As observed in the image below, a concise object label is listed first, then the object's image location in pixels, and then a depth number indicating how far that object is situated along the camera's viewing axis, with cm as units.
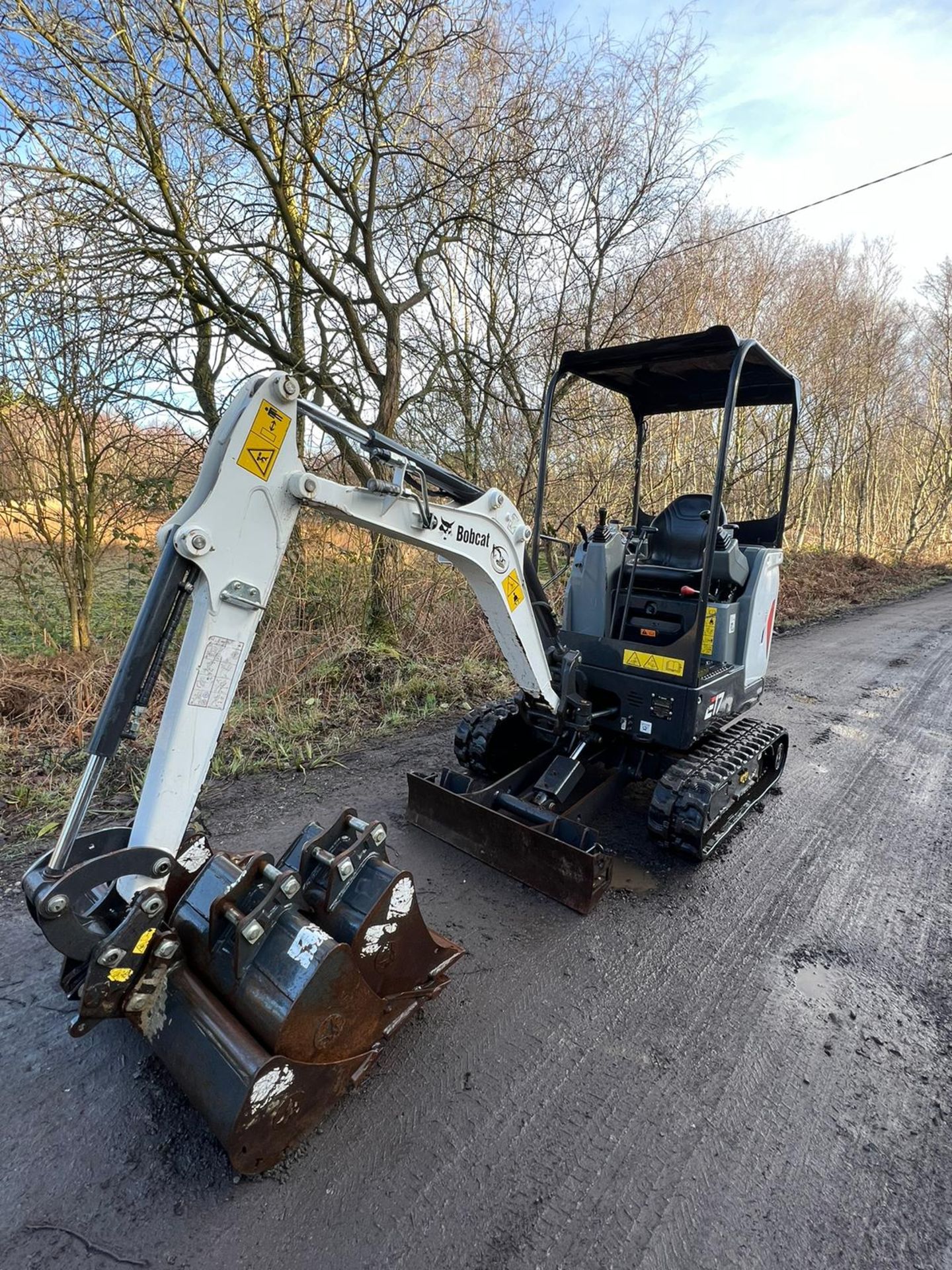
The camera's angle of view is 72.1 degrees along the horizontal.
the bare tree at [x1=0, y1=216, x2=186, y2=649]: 532
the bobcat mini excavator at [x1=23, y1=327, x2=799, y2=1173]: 186
